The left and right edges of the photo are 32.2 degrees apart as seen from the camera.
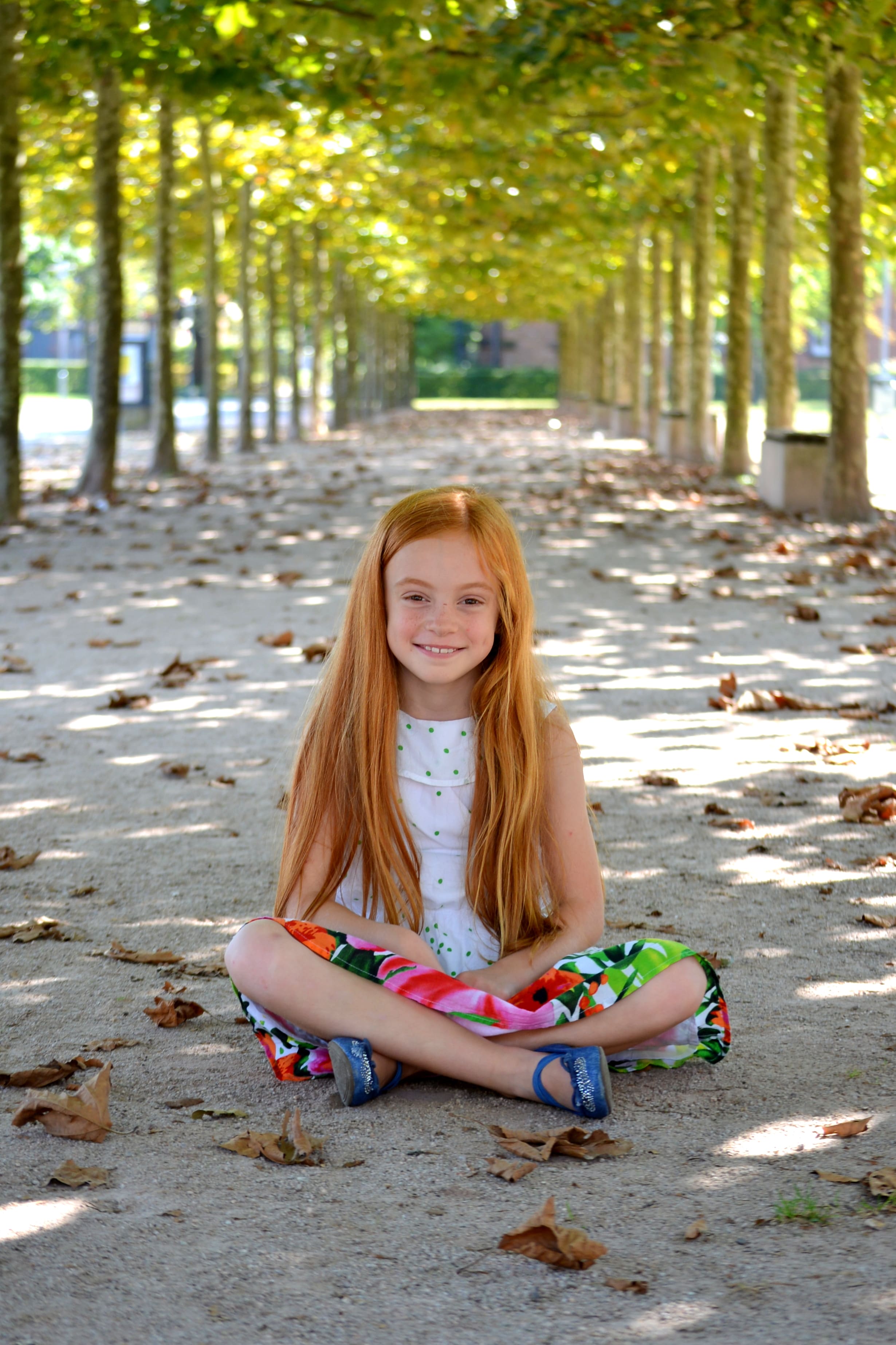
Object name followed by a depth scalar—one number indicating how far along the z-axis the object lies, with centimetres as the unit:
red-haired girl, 321
